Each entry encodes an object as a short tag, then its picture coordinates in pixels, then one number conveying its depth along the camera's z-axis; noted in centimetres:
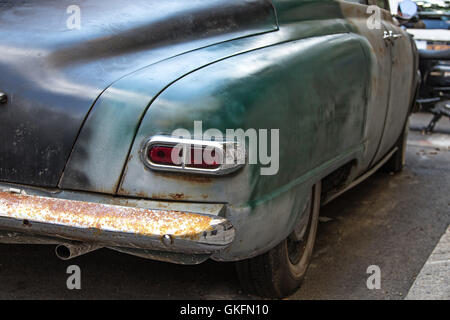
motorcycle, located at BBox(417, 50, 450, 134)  754
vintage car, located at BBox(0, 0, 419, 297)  216
